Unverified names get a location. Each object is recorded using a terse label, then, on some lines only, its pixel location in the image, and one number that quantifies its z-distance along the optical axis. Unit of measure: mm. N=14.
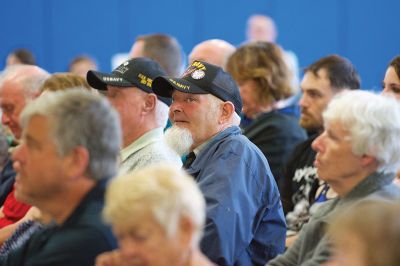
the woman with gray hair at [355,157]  5109
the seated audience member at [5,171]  8225
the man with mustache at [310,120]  8051
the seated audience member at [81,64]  16884
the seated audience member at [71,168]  4551
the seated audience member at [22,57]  16391
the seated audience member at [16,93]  8616
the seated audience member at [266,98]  9203
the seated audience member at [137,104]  6663
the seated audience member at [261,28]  16391
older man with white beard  5815
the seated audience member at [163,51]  10565
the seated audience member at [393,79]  7133
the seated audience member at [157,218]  3833
